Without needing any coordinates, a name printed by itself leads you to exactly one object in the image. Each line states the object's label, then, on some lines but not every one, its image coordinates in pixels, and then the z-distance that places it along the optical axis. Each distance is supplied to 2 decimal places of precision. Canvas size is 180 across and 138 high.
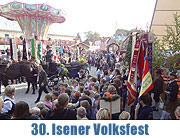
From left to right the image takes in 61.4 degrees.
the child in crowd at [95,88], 4.92
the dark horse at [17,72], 7.95
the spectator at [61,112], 2.57
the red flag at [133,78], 3.90
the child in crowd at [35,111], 2.97
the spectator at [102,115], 2.79
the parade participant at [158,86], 5.50
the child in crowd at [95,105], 3.70
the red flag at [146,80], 3.33
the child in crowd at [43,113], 3.10
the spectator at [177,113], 2.78
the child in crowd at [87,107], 3.27
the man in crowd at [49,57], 9.17
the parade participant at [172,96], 4.52
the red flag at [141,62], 3.92
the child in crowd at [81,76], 8.07
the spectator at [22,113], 2.51
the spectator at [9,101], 3.34
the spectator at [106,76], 6.60
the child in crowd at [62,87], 5.01
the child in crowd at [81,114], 2.82
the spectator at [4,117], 2.57
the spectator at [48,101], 3.93
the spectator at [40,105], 3.39
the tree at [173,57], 5.44
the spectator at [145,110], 3.00
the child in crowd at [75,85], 5.29
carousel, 14.08
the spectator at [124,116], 2.84
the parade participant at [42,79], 6.25
